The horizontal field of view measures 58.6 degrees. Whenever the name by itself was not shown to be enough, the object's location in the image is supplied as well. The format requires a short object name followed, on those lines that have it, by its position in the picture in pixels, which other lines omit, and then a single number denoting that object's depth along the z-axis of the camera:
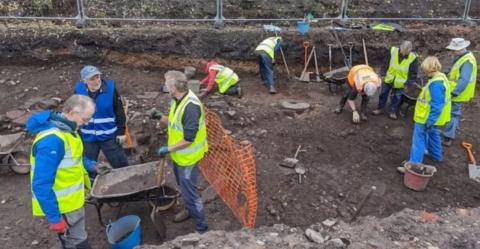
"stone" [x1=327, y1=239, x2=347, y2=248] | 4.22
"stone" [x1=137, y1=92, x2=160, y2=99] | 8.36
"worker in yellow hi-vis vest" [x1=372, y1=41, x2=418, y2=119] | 7.92
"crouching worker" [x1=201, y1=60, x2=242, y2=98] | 8.63
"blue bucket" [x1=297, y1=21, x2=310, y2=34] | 10.17
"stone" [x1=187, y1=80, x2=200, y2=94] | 8.66
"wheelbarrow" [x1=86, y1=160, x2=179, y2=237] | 4.79
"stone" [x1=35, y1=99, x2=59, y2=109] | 7.84
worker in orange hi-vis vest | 7.38
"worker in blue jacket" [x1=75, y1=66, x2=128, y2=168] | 5.21
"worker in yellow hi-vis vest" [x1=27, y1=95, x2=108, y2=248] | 3.62
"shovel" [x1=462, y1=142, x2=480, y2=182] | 6.71
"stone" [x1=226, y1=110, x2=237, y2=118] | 7.79
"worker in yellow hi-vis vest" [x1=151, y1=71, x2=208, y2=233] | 4.59
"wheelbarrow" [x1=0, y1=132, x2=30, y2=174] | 6.31
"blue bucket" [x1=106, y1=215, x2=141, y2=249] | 4.60
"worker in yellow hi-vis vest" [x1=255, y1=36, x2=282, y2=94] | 8.98
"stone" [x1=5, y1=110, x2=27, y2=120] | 7.45
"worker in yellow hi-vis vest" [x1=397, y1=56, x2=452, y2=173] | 6.22
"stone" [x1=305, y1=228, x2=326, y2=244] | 4.32
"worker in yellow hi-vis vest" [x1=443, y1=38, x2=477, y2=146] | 7.11
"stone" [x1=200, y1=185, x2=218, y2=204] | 5.82
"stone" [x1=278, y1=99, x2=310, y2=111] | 8.41
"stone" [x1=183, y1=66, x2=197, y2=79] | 9.45
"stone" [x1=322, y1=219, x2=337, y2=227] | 4.71
